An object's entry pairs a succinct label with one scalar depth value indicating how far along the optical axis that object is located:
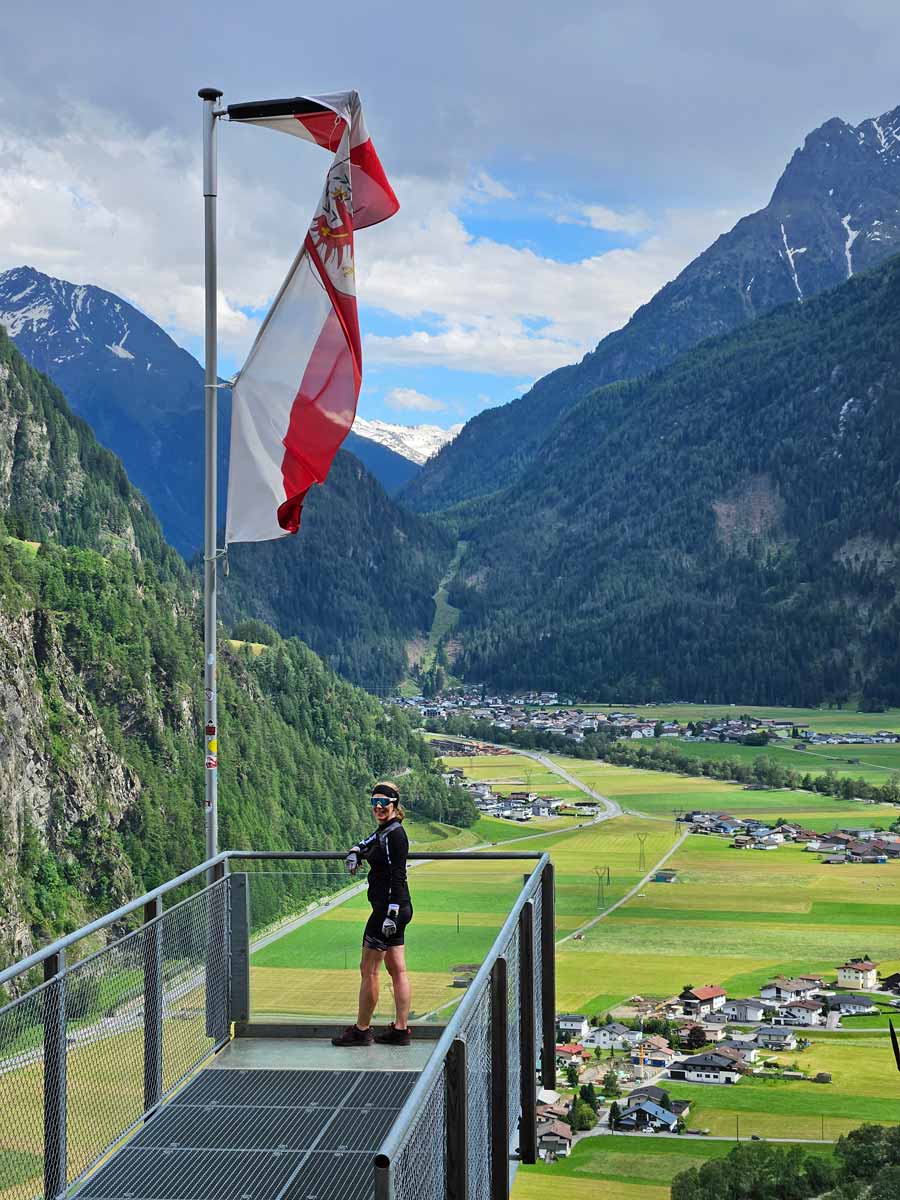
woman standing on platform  9.88
